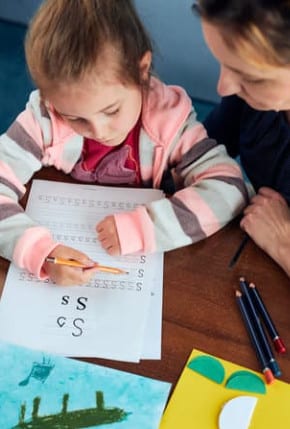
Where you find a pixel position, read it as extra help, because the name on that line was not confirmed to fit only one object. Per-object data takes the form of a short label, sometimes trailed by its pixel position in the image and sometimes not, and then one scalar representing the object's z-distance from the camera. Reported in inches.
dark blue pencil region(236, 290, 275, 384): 33.6
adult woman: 28.6
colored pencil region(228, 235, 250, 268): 38.4
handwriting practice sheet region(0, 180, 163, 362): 35.0
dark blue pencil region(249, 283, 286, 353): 34.6
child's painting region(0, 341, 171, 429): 32.2
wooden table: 34.5
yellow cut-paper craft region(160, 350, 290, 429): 32.2
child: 36.2
